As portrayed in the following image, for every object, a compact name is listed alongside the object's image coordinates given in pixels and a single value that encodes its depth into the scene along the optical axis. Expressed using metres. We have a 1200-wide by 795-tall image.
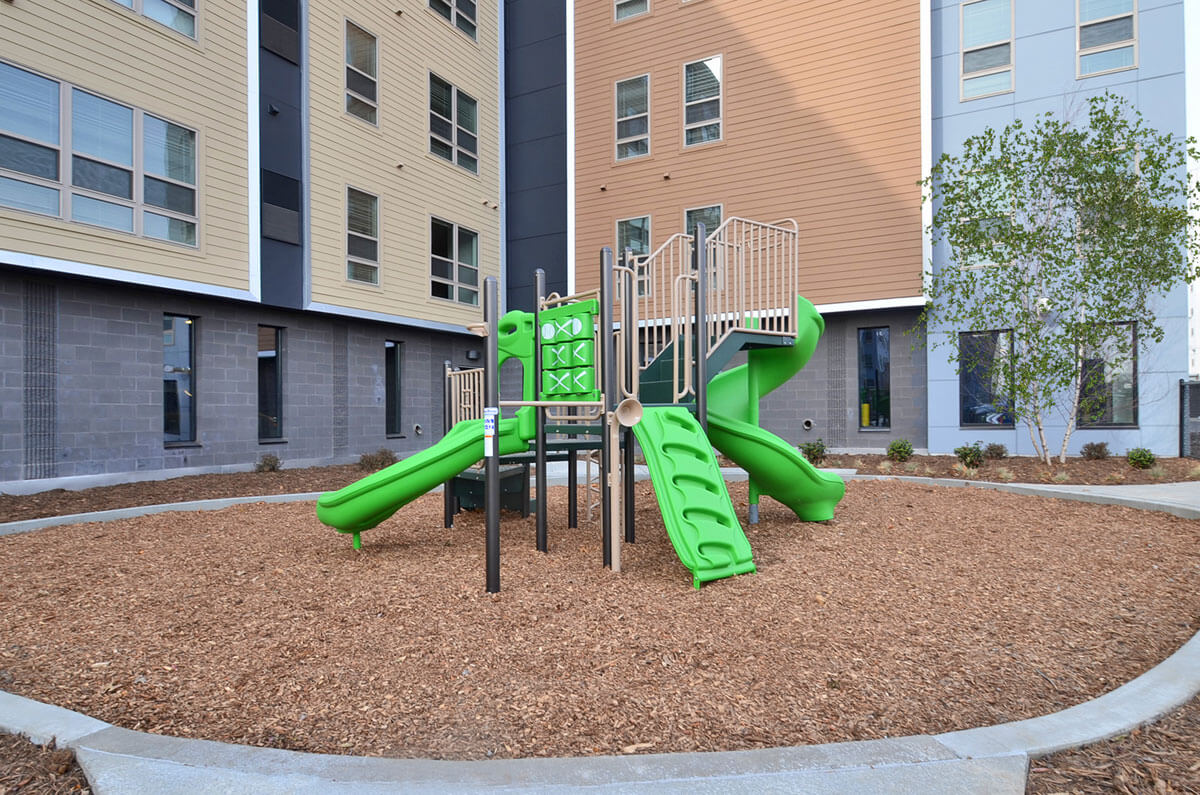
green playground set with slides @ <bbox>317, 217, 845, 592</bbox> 4.96
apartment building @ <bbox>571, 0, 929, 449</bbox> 14.53
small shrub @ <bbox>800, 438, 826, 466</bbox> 12.76
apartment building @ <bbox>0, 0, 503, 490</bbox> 10.12
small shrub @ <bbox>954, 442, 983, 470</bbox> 11.70
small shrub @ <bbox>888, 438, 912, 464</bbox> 12.75
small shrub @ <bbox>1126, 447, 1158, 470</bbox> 11.02
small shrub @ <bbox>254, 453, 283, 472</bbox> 12.59
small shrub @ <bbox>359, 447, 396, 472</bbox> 13.08
